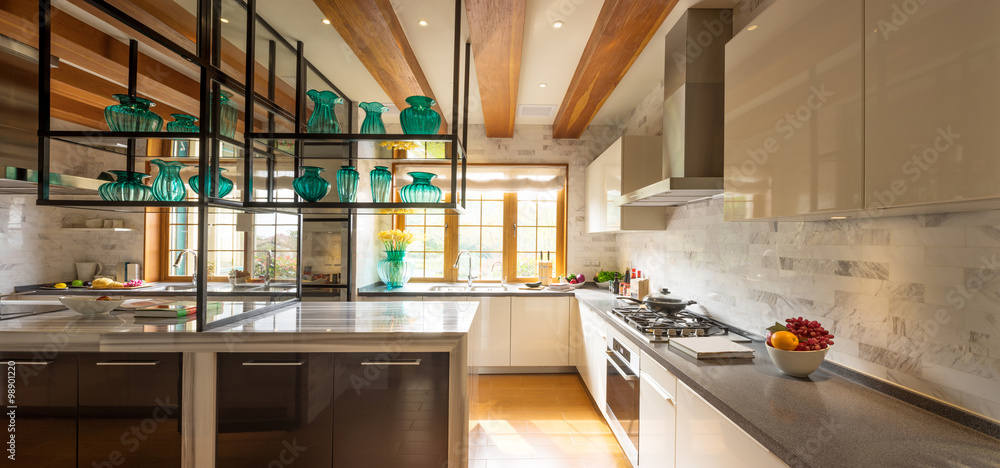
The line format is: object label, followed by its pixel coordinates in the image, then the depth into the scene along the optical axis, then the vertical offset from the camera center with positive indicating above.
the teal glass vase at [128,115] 2.04 +0.57
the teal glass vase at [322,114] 2.37 +0.68
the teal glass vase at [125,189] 2.05 +0.21
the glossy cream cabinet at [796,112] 1.13 +0.41
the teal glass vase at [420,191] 2.39 +0.25
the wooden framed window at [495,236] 4.70 -0.01
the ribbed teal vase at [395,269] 4.25 -0.36
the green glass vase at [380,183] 2.38 +0.29
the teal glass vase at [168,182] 2.04 +0.24
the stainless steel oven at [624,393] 2.28 -0.93
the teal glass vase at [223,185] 2.11 +0.24
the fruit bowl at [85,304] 2.20 -0.39
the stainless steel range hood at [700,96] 2.22 +0.76
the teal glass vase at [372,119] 2.40 +0.66
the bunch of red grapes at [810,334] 1.52 -0.35
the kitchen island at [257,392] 1.83 -0.72
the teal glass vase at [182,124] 2.15 +0.55
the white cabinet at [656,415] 1.80 -0.83
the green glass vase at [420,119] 2.34 +0.65
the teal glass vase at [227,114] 2.14 +0.62
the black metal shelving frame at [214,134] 1.91 +0.53
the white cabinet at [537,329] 4.04 -0.90
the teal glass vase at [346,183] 2.32 +0.28
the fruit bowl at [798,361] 1.50 -0.45
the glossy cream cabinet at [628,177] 3.13 +0.46
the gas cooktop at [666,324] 2.14 -0.49
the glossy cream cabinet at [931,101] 0.82 +0.30
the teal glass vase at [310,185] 2.33 +0.27
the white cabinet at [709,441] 1.21 -0.67
